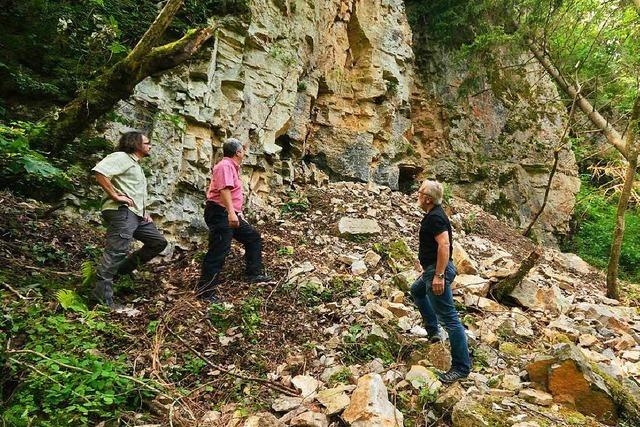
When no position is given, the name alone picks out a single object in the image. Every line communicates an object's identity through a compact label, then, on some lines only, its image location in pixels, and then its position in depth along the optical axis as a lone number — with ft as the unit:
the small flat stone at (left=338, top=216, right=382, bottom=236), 24.32
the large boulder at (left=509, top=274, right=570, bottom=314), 18.90
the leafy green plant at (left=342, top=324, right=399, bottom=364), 12.69
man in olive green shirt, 13.12
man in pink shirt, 15.65
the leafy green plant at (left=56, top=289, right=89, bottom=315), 11.68
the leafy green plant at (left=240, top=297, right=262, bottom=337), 13.56
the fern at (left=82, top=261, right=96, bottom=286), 13.19
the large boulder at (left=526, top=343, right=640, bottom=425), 10.55
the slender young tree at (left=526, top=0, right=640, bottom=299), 25.88
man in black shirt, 11.70
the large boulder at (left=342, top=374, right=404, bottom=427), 9.03
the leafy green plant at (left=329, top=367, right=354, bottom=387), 11.27
